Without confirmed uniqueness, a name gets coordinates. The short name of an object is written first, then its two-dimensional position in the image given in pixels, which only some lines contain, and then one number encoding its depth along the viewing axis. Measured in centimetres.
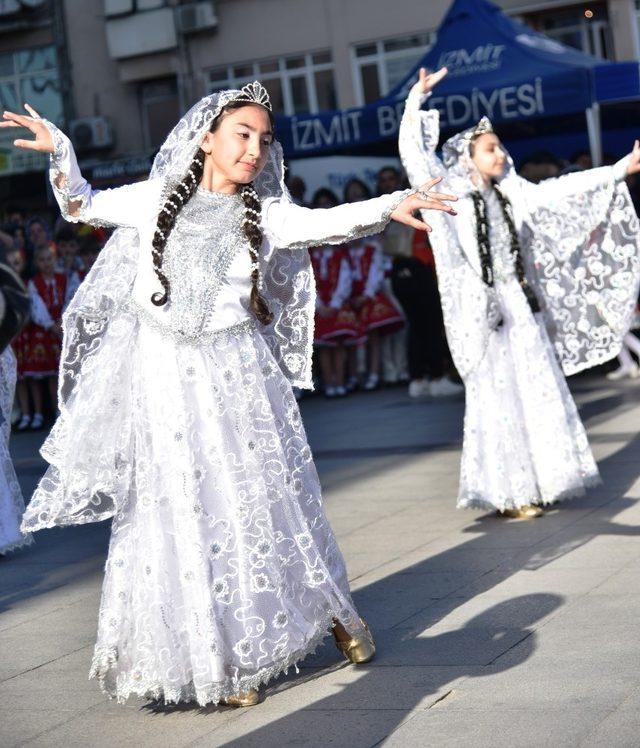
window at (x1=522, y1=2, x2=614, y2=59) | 2488
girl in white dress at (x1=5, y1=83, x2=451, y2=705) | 469
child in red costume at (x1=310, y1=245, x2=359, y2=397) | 1521
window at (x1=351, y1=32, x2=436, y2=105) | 2634
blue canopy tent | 1383
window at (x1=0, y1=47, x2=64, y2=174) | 3019
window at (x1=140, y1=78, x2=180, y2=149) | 2945
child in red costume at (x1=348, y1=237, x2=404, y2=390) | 1531
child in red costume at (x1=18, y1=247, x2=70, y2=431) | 1514
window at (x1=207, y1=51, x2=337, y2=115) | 2741
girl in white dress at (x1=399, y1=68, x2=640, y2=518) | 761
